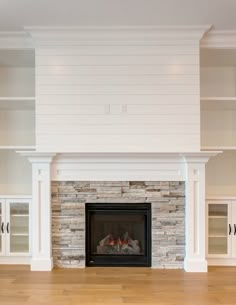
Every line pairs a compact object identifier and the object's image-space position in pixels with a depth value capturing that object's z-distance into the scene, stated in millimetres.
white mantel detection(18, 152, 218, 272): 3990
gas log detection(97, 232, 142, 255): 4215
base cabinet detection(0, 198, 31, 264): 4203
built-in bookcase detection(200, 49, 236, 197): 4625
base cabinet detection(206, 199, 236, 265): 4168
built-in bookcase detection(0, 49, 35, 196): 4652
